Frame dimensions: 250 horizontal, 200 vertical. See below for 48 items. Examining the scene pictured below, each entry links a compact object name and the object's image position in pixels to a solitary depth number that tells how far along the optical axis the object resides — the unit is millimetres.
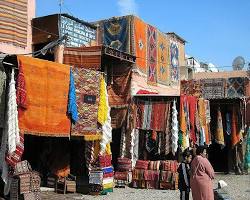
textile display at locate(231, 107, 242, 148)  17266
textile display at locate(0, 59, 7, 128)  8750
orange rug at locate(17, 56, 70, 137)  8906
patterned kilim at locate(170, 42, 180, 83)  20412
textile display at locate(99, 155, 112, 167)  11031
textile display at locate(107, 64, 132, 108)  13555
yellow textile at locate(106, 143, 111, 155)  11109
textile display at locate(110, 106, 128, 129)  13633
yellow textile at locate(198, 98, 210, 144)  15500
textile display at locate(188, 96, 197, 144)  14422
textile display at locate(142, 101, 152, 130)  13789
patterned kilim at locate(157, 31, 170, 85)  18766
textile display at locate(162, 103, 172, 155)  13539
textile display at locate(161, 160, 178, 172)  12656
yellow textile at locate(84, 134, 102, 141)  10363
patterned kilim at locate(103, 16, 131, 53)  16531
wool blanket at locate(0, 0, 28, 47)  12344
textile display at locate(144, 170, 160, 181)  12711
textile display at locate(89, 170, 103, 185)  10930
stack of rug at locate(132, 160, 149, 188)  12750
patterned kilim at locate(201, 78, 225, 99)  27688
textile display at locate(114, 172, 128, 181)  13203
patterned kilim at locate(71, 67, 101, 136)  10219
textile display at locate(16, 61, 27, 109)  8672
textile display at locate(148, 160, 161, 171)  12799
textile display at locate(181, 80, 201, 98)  21705
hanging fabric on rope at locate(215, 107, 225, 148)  17058
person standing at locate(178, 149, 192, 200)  7719
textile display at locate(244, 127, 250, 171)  17734
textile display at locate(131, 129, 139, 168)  13688
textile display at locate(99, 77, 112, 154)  10836
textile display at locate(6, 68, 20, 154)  8328
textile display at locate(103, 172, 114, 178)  11184
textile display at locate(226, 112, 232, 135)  17359
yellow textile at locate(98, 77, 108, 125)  10719
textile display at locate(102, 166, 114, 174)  11125
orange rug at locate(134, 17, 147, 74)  16531
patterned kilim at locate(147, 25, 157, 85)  17562
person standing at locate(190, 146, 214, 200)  6613
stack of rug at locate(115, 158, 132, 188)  13195
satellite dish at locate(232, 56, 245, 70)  30816
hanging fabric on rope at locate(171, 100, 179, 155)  13258
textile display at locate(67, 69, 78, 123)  9867
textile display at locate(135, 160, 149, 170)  12891
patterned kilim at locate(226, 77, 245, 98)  27125
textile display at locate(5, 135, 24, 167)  8367
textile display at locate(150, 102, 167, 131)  13625
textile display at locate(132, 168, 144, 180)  12785
